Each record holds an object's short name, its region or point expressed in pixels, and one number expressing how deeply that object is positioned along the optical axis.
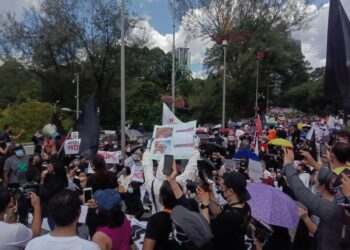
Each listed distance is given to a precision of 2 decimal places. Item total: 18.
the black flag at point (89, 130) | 7.95
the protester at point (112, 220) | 3.78
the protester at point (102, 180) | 5.16
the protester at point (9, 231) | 3.17
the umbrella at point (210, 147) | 12.45
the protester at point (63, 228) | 2.76
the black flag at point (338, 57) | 6.05
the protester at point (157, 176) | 5.06
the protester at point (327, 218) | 3.28
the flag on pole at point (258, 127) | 13.05
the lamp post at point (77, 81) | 39.88
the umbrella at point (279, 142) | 8.42
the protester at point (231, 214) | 3.63
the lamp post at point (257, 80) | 43.34
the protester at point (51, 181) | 5.90
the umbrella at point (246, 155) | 7.61
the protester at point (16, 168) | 8.81
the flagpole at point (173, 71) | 24.71
